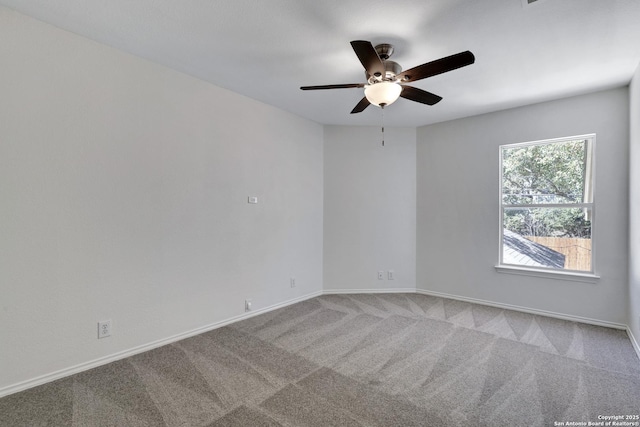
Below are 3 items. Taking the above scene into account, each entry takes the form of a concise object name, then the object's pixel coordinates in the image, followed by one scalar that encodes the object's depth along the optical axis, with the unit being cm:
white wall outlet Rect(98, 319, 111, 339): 233
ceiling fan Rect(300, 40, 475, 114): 184
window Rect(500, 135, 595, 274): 333
